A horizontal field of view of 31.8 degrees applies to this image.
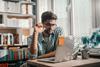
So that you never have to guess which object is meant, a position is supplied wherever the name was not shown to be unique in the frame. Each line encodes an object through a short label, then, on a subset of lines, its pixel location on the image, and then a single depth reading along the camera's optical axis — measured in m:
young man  2.20
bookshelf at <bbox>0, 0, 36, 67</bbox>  3.71
